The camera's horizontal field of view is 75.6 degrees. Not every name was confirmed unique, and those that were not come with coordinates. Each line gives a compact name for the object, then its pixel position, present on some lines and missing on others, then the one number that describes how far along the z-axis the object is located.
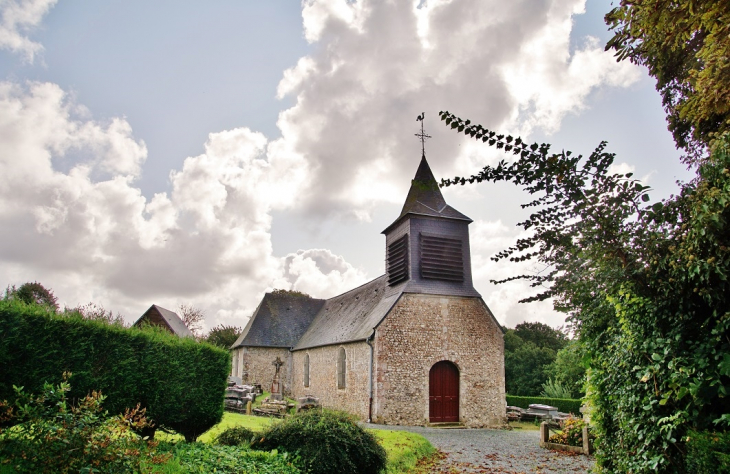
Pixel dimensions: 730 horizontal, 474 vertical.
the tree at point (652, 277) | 4.31
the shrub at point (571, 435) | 12.20
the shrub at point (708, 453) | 4.00
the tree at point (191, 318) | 49.09
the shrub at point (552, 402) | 22.31
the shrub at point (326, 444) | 7.47
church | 18.23
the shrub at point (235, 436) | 8.40
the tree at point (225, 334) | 40.12
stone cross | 28.12
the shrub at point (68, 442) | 4.67
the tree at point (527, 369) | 31.23
